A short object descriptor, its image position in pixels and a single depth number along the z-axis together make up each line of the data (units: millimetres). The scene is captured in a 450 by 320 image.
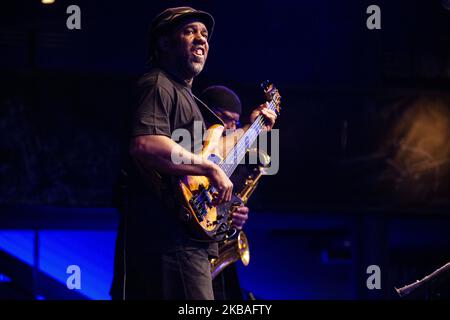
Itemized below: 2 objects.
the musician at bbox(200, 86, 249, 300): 5879
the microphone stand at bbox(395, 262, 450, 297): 4480
